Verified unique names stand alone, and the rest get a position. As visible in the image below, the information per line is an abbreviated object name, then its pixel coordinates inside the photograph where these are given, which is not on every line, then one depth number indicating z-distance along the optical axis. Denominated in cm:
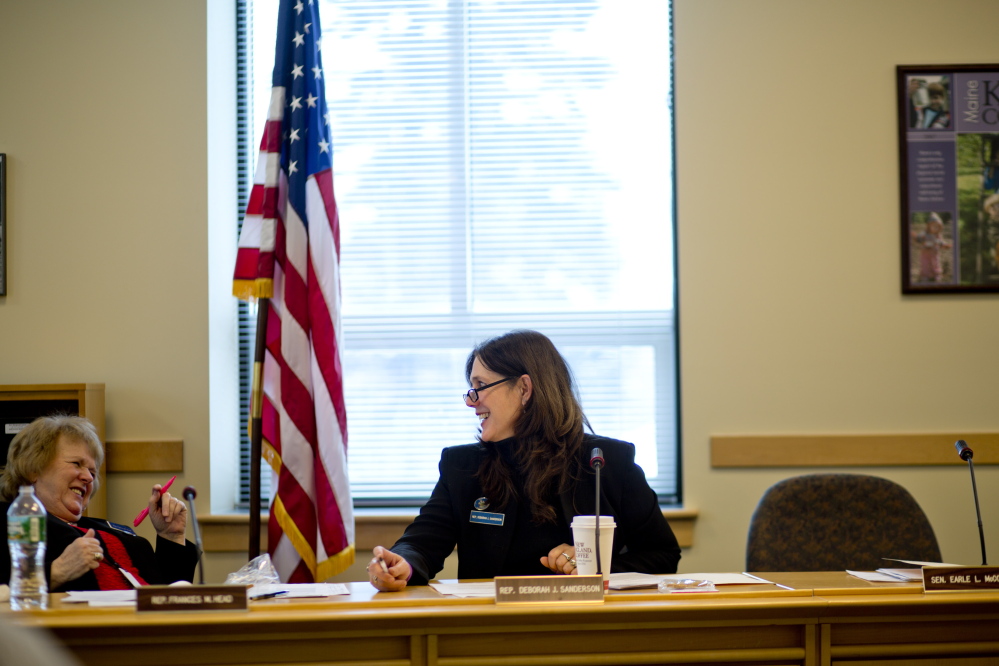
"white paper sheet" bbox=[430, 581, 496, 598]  627
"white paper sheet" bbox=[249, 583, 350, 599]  628
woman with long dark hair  659
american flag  712
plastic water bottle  622
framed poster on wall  734
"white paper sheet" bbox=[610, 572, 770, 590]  631
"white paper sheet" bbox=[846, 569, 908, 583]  635
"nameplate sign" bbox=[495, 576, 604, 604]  617
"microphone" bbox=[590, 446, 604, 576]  630
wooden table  610
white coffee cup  629
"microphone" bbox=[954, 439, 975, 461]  642
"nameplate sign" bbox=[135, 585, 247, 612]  612
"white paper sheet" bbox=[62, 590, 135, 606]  621
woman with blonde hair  653
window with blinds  755
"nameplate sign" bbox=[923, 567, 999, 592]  623
